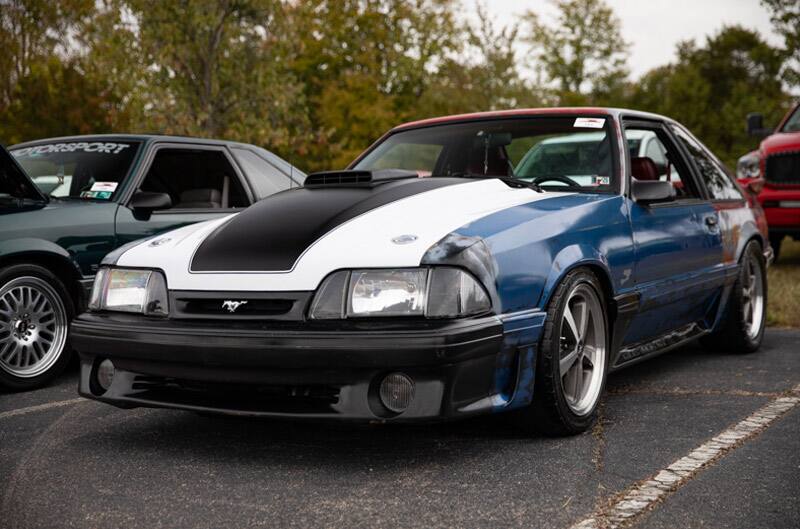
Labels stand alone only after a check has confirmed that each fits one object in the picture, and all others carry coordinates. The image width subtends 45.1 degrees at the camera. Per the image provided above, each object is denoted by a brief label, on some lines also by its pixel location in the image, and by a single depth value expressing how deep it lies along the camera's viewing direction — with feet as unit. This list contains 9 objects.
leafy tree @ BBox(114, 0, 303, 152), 64.28
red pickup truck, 34.42
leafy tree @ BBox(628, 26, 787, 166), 145.38
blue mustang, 10.80
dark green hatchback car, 17.16
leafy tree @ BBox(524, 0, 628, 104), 173.47
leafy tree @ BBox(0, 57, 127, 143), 89.61
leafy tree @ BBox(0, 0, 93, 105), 87.20
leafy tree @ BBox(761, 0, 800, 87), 61.05
